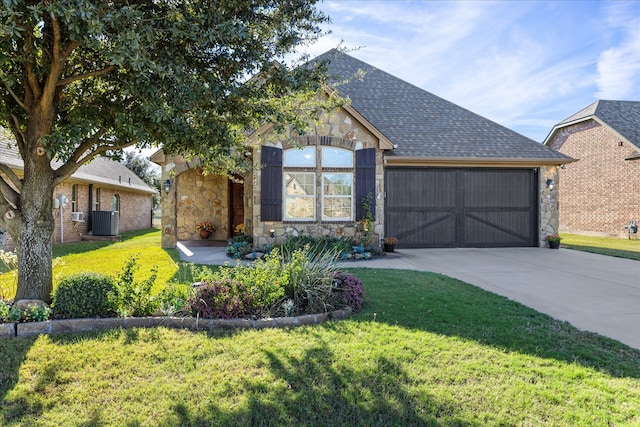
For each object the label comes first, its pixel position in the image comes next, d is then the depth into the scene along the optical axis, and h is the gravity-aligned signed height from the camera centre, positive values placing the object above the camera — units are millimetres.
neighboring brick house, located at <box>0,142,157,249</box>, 13219 +586
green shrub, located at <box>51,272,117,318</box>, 4191 -992
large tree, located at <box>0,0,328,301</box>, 3861 +1435
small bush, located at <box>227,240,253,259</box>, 9581 -1031
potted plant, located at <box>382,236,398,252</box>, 10805 -934
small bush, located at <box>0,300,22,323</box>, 4043 -1130
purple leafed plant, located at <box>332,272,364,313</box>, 4938 -1087
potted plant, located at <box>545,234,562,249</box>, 12062 -950
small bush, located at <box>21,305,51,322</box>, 4055 -1134
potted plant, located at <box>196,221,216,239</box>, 13797 -709
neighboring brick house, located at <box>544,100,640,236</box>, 16766 +2044
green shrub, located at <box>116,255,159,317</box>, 4348 -1036
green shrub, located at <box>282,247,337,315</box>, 4727 -997
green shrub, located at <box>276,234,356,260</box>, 9500 -845
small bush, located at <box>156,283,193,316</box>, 4477 -1100
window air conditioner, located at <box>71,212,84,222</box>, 14198 -267
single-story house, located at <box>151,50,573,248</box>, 10448 +897
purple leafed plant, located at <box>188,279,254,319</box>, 4367 -1076
